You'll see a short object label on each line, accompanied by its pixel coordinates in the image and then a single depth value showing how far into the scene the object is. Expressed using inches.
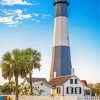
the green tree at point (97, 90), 3152.3
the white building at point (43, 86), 2886.3
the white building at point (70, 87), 2805.1
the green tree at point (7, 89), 3037.9
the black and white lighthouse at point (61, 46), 3656.5
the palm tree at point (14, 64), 2240.4
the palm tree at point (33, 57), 2508.6
